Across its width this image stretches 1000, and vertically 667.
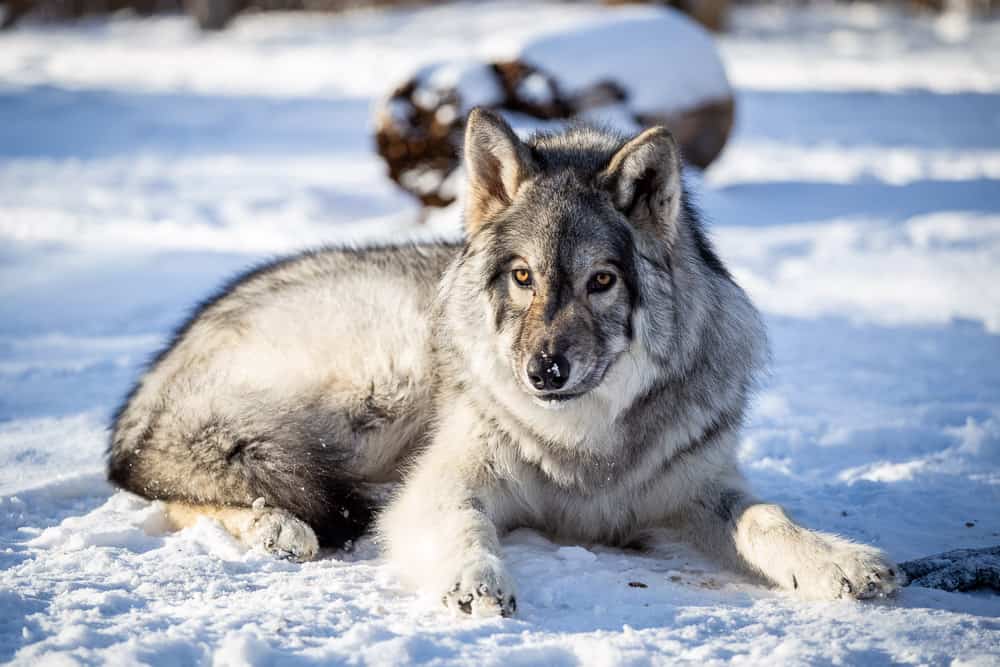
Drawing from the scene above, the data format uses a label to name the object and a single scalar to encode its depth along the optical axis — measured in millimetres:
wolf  6789
